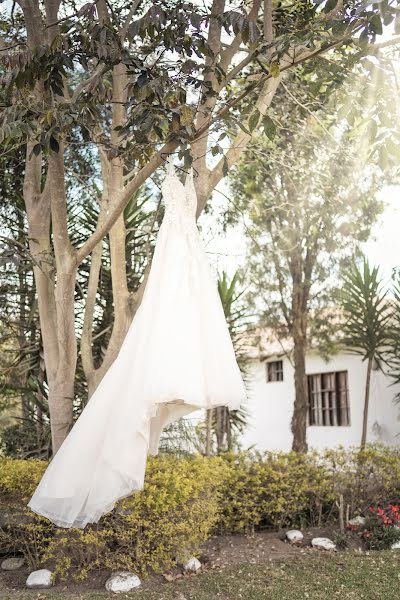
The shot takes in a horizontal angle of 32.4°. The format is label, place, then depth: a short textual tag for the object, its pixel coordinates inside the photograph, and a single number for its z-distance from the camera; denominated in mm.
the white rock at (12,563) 5234
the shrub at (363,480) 6625
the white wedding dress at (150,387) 3234
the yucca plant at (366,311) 9711
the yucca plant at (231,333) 9023
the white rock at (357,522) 6340
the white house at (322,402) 11625
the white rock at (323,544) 5910
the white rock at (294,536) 6109
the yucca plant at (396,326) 9516
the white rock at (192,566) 5141
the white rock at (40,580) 4723
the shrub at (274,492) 6277
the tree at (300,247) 10156
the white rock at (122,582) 4617
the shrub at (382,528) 5965
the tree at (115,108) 3389
